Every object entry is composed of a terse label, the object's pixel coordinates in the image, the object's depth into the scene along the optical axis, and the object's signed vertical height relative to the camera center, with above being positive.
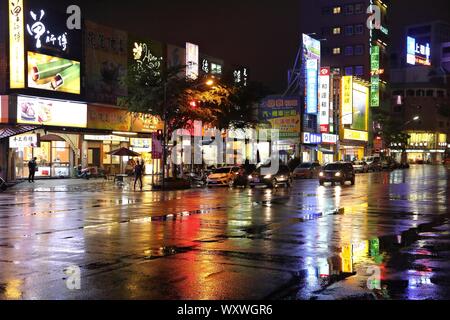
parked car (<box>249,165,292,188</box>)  38.23 -1.43
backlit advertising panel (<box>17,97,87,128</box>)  39.78 +3.30
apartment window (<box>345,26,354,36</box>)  108.81 +23.85
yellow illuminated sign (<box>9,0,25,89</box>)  38.78 +7.70
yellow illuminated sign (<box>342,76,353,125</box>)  86.75 +9.15
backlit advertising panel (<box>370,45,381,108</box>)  100.81 +14.46
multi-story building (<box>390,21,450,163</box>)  151.88 +14.88
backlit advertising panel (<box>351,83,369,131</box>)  93.56 +8.38
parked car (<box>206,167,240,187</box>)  40.41 -1.44
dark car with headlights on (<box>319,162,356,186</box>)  41.47 -1.20
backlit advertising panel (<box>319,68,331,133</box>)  78.56 +7.84
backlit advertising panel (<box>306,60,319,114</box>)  74.25 +9.24
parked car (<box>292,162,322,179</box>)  56.19 -1.35
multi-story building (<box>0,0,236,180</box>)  39.22 +4.93
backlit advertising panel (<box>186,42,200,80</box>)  55.97 +9.93
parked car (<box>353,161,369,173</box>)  69.69 -1.12
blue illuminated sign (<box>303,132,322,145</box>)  73.26 +2.48
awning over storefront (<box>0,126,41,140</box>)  36.29 +1.72
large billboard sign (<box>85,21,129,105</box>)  45.69 +7.82
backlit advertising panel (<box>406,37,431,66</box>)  155.62 +28.72
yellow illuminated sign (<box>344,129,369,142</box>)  91.12 +3.61
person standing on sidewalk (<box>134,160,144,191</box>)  37.00 -0.79
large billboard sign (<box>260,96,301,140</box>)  72.69 +5.31
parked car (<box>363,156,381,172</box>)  74.87 -0.79
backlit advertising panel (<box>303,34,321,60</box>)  76.06 +14.72
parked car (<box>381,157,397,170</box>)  79.94 -1.00
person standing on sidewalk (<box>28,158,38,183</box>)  40.66 -0.77
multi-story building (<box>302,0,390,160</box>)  105.69 +22.63
